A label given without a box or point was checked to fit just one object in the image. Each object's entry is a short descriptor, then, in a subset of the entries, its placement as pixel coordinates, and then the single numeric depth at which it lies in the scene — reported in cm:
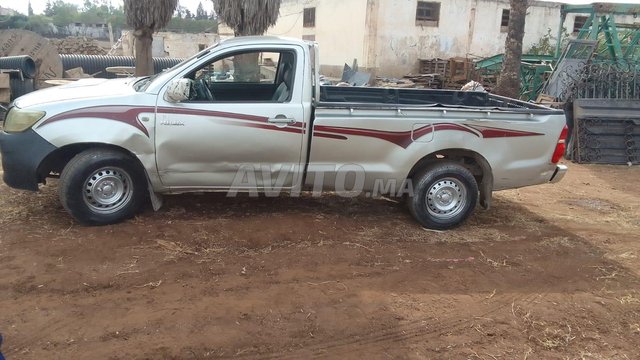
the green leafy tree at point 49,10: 9650
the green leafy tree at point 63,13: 8200
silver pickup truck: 486
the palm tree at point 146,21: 1054
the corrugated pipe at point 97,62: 1836
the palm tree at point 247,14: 926
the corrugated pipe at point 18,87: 1210
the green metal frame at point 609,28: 1370
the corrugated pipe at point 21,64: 1239
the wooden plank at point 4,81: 1143
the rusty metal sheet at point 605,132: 1002
